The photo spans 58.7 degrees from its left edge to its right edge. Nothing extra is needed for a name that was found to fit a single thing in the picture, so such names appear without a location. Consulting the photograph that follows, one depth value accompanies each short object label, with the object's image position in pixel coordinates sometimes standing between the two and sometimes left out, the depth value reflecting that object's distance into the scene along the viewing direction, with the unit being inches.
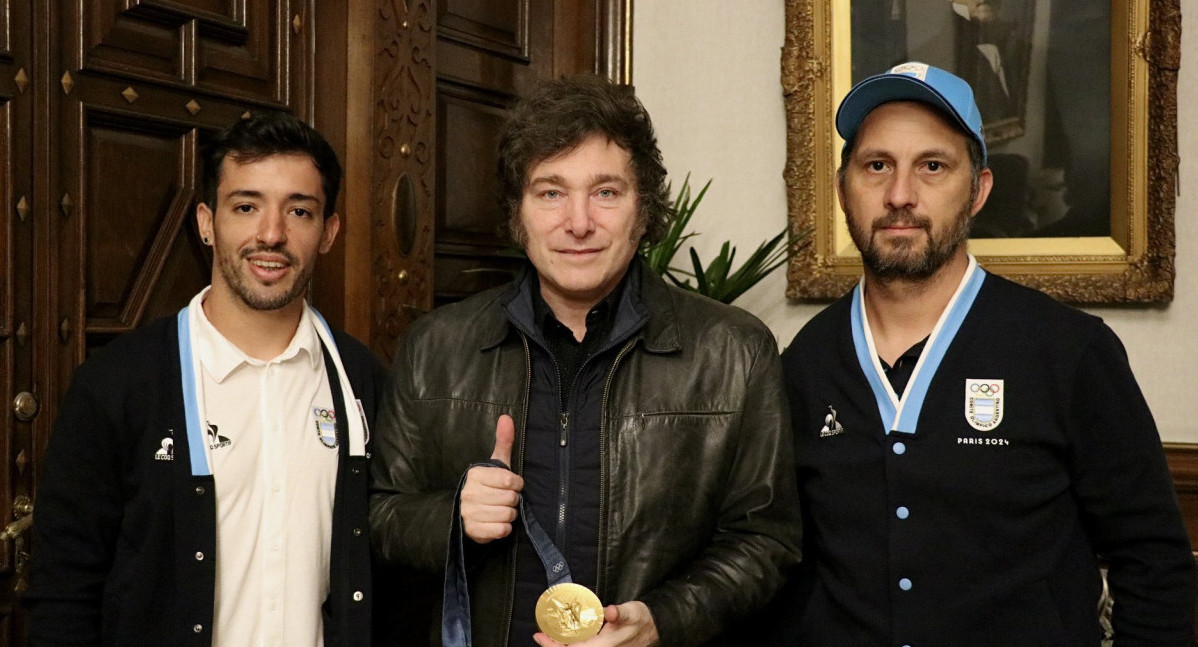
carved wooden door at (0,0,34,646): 86.7
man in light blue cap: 71.0
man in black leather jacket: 70.3
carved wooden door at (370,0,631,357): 120.1
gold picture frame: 125.6
